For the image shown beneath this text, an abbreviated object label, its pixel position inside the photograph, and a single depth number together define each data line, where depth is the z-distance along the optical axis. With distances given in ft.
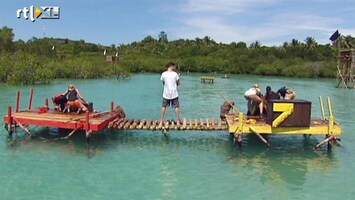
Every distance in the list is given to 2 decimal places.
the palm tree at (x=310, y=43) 350.84
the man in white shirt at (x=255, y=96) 44.90
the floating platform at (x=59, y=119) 40.57
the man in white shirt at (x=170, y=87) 44.32
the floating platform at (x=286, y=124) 39.34
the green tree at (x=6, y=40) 230.85
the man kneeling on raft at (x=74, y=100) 46.19
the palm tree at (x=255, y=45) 376.07
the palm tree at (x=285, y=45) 358.84
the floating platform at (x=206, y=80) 179.85
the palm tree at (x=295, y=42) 368.97
